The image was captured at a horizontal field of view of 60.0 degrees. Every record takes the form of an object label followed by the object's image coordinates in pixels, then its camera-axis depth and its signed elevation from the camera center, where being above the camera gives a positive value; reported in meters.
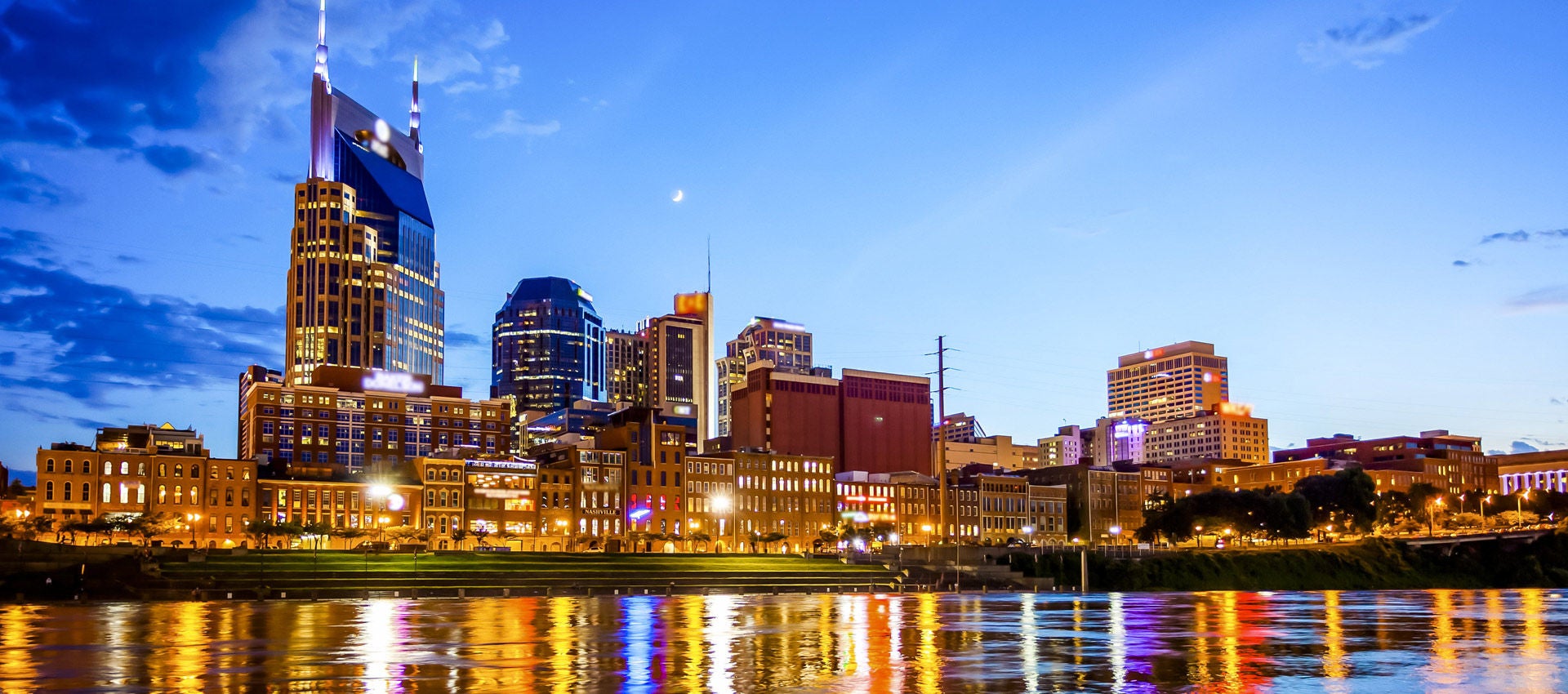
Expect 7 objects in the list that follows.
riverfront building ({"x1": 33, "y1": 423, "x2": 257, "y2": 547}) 160.00 -3.16
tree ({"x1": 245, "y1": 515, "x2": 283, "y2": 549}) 148.12 -7.46
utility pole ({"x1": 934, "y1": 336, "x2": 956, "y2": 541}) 155.62 +5.31
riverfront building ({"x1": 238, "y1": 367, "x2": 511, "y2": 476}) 184.00 -1.08
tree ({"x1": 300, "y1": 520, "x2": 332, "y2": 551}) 146.62 -7.59
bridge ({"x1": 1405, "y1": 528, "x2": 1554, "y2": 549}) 194.62 -12.86
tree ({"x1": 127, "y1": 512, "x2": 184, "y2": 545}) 140.38 -6.76
